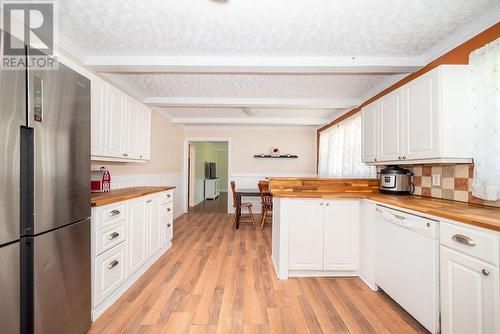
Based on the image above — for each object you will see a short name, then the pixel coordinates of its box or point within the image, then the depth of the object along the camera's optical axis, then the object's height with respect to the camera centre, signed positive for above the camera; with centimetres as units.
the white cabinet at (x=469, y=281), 113 -66
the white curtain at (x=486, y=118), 160 +38
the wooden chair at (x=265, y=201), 441 -71
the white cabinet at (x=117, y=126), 219 +50
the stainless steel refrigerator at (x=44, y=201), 103 -19
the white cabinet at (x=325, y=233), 238 -74
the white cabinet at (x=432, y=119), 178 +44
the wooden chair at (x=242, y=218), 473 -118
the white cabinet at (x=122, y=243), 176 -78
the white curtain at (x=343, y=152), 377 +31
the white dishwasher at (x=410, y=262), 148 -76
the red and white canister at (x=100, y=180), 246 -16
